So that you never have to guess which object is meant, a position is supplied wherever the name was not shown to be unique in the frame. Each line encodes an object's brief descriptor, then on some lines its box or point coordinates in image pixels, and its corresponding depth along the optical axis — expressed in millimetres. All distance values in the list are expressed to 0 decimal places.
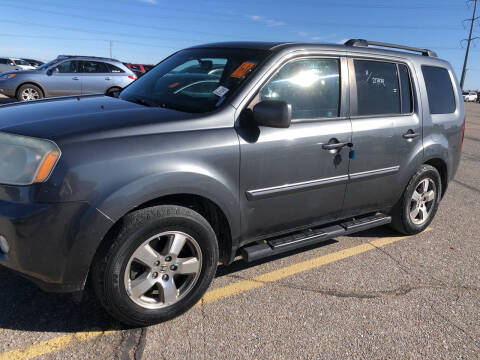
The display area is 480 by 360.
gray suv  2158
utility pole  47947
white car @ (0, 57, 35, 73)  27012
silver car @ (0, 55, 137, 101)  11641
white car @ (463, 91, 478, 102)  66562
